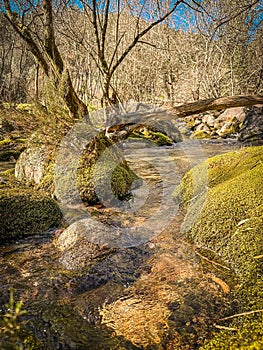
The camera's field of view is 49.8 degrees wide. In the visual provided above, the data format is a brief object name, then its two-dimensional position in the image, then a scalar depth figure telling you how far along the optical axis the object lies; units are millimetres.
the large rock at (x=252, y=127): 11343
